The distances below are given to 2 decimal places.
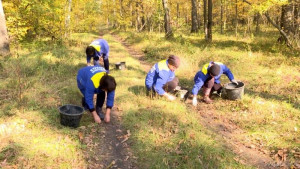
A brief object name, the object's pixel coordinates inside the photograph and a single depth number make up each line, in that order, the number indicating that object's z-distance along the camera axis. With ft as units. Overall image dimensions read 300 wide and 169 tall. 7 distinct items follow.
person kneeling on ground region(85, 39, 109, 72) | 24.40
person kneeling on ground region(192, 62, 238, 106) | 19.54
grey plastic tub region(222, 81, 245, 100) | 19.21
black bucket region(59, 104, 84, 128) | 14.14
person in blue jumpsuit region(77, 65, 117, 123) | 13.91
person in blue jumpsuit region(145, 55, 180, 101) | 18.02
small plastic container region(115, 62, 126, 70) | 29.84
